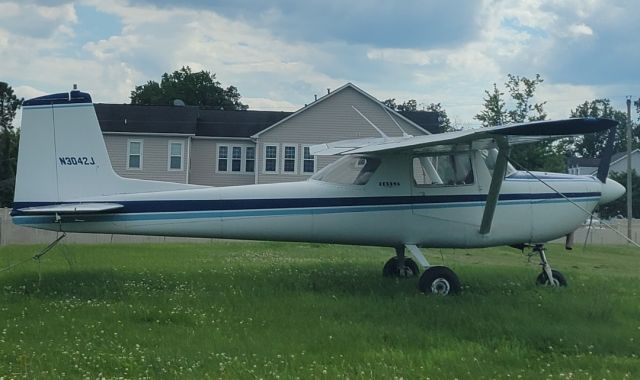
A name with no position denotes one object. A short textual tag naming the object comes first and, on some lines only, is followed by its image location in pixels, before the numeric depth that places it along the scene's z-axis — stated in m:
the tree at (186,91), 77.38
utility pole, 34.53
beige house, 36.34
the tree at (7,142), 47.47
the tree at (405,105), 99.31
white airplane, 9.98
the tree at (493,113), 45.78
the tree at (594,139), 96.25
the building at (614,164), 75.33
